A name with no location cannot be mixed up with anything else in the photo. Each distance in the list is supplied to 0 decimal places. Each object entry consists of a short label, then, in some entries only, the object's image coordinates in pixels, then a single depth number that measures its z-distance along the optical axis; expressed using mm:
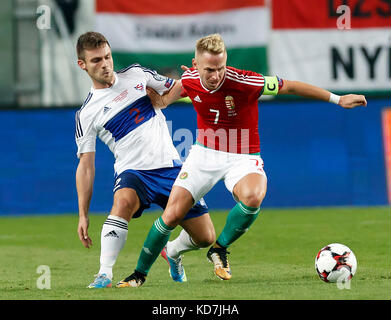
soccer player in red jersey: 14055
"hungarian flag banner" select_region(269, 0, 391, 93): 31812
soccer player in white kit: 14406
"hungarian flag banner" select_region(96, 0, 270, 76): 31875
